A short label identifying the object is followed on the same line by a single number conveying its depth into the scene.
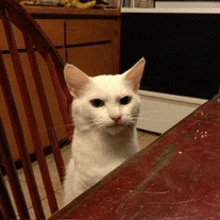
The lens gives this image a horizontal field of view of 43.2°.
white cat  0.72
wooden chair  0.55
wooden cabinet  1.62
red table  0.29
